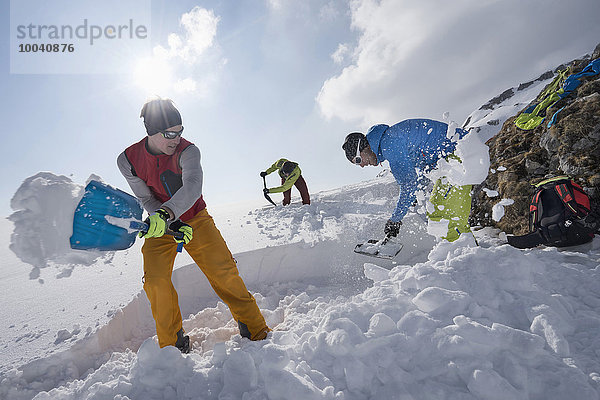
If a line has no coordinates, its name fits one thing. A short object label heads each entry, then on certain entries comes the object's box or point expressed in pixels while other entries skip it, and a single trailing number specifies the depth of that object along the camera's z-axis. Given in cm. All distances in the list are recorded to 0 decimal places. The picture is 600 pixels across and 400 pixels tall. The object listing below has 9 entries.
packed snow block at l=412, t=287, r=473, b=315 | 144
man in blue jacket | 276
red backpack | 248
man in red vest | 184
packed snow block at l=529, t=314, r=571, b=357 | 118
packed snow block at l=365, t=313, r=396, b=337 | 132
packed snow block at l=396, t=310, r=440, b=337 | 131
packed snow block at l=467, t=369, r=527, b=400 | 101
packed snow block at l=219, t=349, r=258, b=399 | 122
